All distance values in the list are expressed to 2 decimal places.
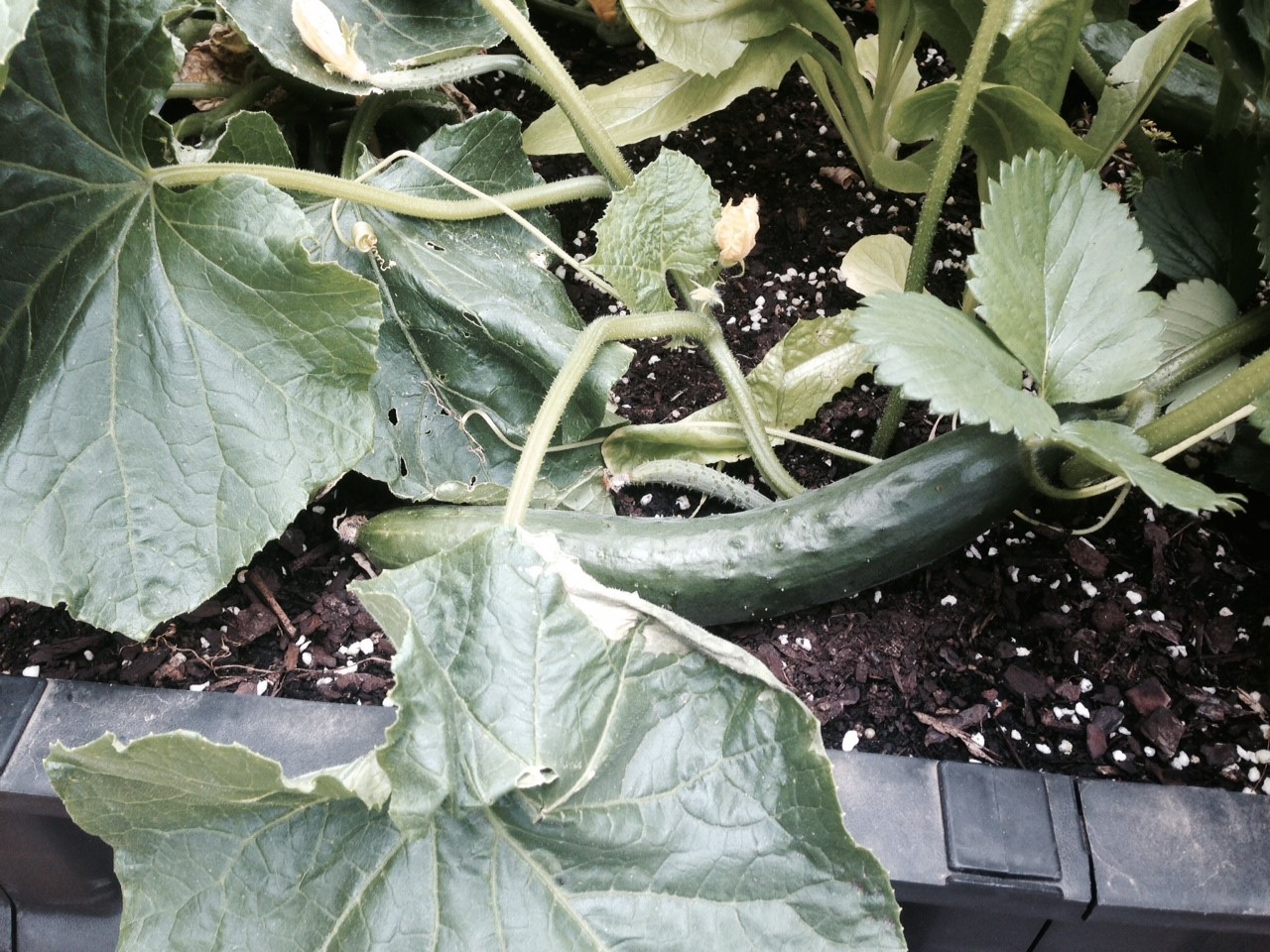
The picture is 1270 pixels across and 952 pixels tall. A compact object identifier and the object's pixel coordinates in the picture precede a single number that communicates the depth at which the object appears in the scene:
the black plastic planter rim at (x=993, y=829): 0.40
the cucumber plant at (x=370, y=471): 0.34
